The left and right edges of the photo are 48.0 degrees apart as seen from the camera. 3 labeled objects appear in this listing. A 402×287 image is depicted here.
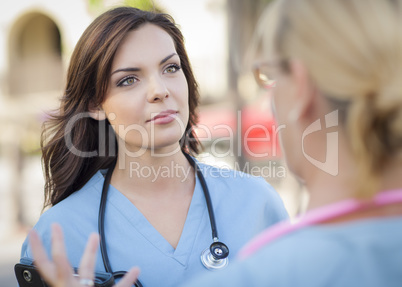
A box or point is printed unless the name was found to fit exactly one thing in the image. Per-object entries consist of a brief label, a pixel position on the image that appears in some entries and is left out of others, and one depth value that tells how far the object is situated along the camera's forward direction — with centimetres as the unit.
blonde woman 66
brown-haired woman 148
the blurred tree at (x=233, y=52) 437
